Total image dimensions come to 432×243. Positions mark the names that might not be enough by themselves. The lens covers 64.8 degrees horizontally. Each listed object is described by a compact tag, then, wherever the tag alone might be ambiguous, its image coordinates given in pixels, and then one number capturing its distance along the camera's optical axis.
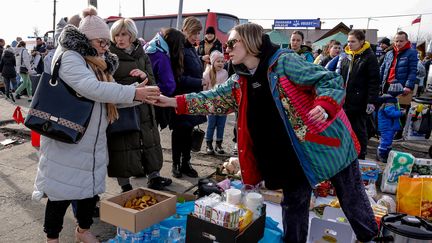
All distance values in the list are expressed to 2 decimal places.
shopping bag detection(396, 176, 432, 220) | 3.31
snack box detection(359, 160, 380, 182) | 4.29
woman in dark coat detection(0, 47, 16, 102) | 10.74
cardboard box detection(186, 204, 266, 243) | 2.05
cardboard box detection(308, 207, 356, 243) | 2.70
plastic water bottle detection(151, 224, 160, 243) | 2.56
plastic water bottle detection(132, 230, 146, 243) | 2.49
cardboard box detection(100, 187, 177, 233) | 2.32
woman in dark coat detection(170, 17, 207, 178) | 4.03
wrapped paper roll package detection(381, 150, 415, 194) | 4.14
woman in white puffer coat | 2.23
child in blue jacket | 5.53
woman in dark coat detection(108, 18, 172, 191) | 3.06
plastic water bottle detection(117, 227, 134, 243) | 2.52
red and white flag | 20.41
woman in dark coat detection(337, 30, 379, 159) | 4.57
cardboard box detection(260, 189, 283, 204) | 3.62
